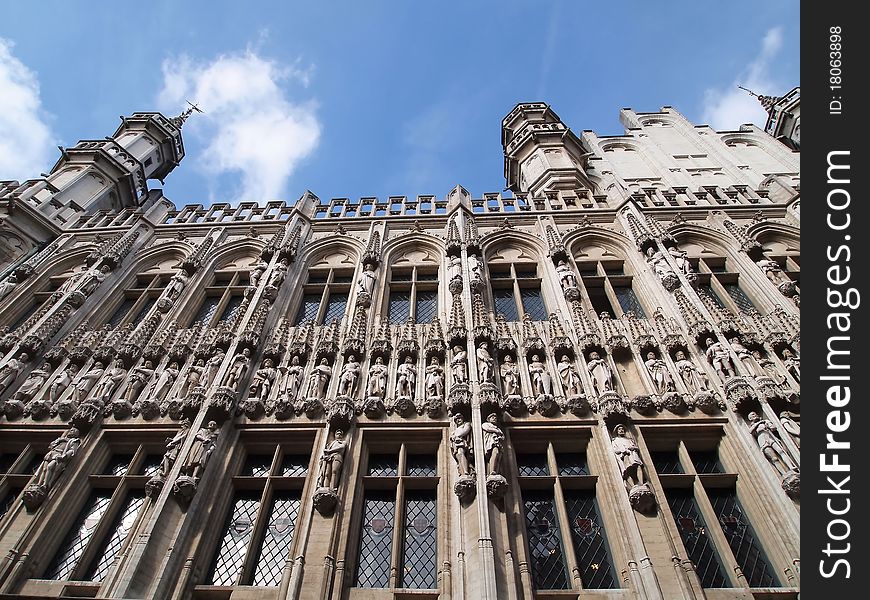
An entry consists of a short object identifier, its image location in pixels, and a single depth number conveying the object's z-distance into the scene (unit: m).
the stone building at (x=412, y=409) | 8.06
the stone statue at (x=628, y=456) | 8.71
